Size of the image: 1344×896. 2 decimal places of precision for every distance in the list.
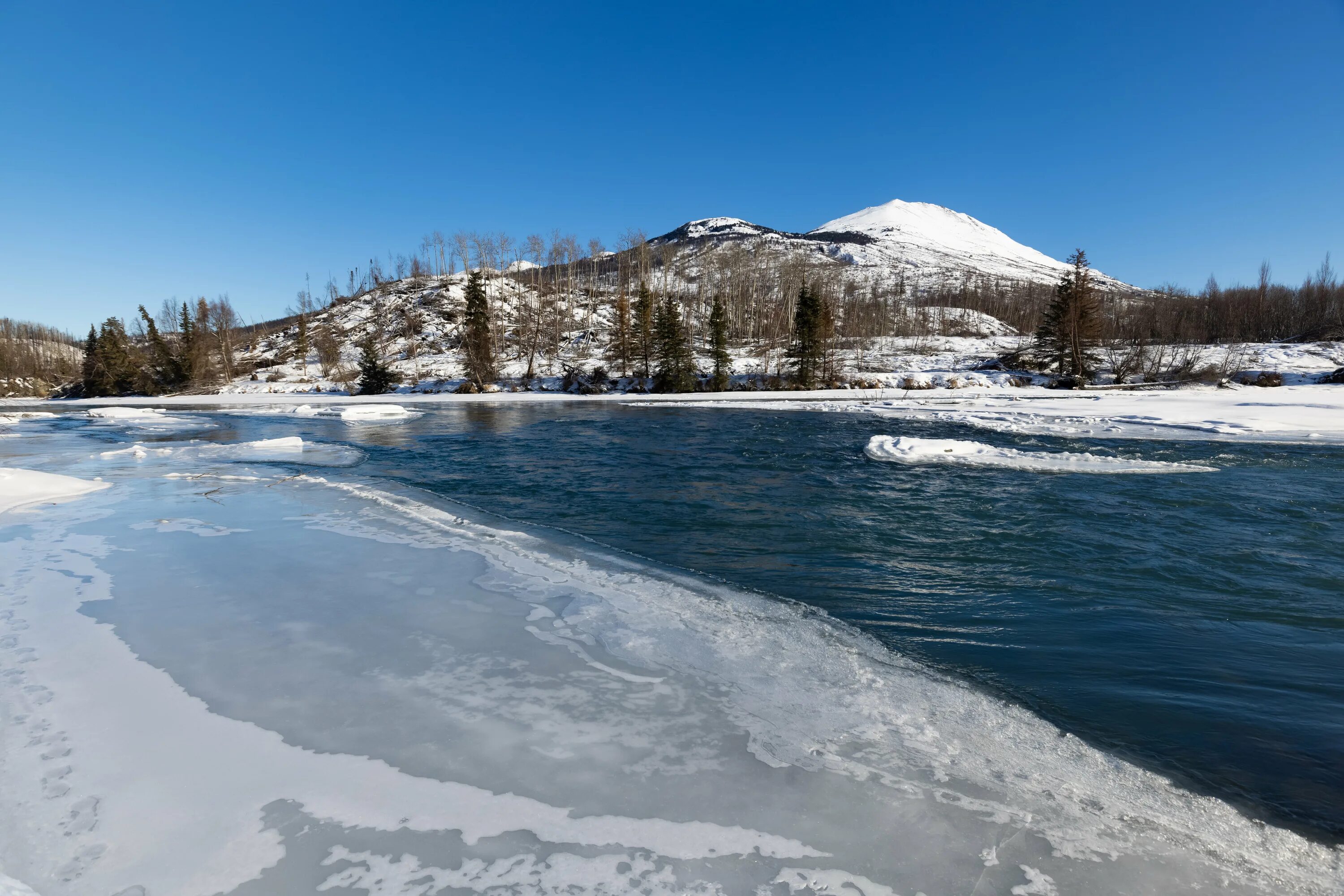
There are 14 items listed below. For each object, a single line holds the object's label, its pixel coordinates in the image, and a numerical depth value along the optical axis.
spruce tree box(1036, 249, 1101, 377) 41.06
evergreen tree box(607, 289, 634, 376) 53.47
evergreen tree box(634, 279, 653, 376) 50.53
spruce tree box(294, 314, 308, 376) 72.31
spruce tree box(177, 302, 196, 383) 60.38
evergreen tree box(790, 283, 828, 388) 44.88
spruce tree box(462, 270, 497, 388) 53.94
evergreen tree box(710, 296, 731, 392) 46.09
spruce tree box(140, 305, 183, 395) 60.09
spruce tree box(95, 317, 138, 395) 57.78
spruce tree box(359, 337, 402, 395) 52.75
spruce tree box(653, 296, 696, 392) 46.28
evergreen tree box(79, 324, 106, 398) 59.78
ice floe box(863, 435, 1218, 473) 12.16
